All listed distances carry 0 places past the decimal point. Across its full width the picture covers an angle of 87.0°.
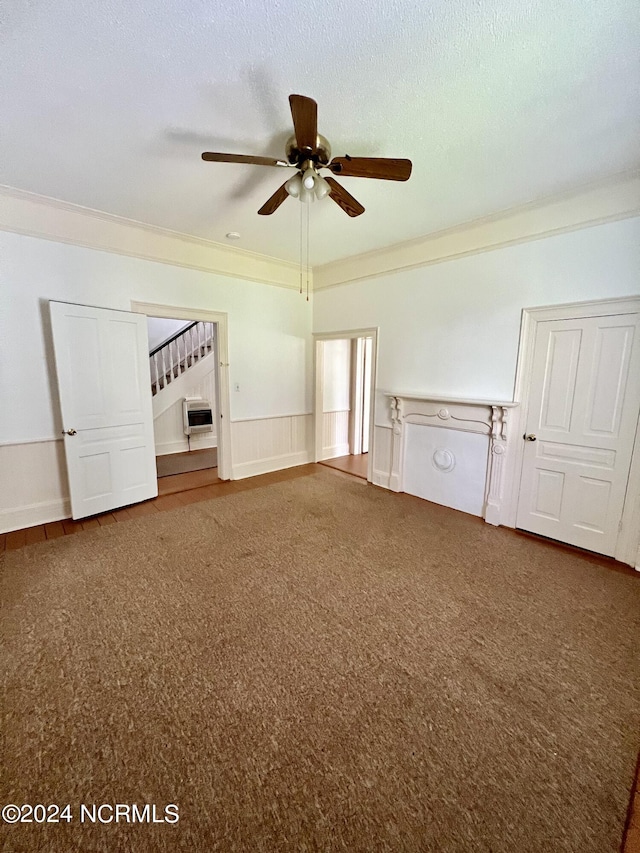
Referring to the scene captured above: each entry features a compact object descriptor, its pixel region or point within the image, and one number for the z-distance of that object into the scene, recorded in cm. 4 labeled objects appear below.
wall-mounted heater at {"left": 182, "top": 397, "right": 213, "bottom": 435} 604
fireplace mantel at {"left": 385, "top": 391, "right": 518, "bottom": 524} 333
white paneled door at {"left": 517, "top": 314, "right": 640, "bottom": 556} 267
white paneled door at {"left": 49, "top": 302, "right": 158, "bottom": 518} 319
